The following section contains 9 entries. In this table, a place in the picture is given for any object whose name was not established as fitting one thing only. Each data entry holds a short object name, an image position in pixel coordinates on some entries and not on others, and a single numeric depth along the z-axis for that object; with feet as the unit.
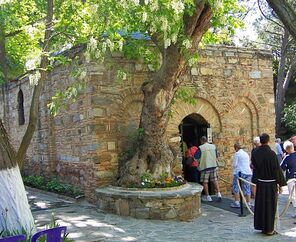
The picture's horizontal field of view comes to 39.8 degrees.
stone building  30.17
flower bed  27.35
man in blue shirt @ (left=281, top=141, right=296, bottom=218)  25.82
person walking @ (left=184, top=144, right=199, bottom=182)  33.47
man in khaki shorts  31.53
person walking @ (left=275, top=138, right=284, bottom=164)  41.78
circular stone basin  25.77
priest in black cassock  22.08
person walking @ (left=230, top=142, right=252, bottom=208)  29.01
